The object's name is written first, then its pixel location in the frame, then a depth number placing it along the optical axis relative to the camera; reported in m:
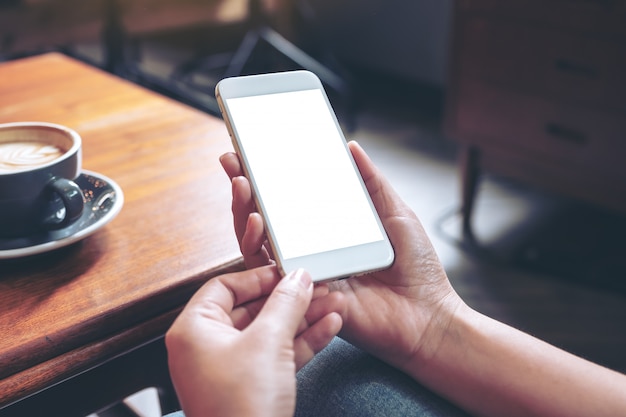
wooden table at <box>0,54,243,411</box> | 0.52
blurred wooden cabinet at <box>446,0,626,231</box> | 1.38
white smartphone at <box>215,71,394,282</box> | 0.57
